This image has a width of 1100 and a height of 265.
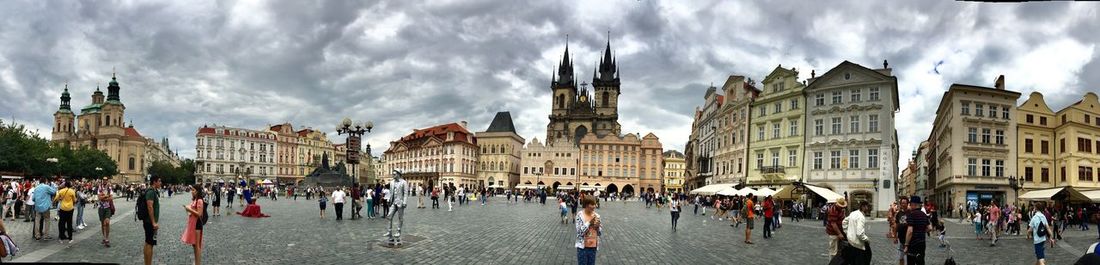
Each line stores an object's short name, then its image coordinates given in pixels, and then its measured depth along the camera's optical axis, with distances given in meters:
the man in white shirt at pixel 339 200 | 23.64
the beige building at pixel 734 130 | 54.66
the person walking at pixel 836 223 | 11.23
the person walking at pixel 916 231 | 10.52
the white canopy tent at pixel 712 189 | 38.97
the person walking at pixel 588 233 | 8.59
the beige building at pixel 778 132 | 49.25
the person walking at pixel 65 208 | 13.94
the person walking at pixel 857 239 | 10.16
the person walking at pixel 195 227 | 9.87
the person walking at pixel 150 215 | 10.02
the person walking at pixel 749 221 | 18.53
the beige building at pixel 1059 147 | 45.00
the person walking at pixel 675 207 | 23.92
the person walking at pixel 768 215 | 19.88
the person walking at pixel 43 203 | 14.13
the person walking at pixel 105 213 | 13.55
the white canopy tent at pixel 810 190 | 32.33
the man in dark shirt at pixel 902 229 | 11.78
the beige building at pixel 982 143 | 45.06
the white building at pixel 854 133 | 44.56
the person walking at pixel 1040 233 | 13.46
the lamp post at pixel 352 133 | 33.31
